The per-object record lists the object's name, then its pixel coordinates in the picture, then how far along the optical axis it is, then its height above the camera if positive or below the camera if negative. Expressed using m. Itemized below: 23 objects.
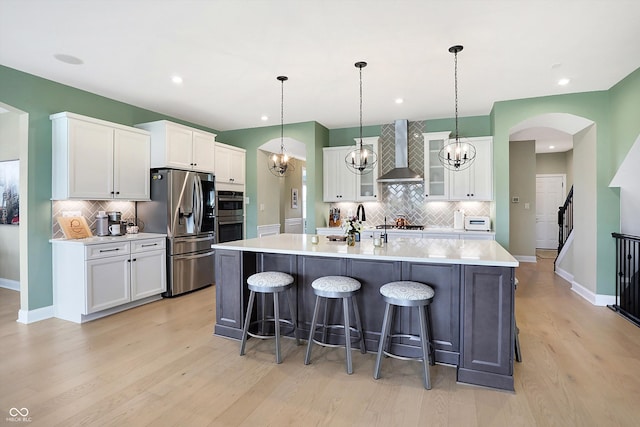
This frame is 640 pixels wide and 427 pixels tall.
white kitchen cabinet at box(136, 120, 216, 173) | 4.66 +0.94
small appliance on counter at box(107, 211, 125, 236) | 4.28 -0.19
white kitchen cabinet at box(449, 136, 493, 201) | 5.20 +0.53
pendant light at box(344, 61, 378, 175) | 5.79 +0.89
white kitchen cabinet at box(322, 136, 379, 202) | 5.91 +0.55
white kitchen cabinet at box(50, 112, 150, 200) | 3.78 +0.62
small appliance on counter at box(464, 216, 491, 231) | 5.09 -0.21
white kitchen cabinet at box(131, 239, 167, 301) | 4.16 -0.78
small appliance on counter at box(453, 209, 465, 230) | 5.42 -0.17
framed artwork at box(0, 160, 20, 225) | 5.02 +0.27
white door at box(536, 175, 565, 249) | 8.82 +0.10
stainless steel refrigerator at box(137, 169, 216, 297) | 4.64 -0.19
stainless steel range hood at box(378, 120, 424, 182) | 5.59 +0.95
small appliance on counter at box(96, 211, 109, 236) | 4.22 -0.19
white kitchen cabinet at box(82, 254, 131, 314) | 3.66 -0.86
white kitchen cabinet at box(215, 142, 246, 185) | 5.69 +0.82
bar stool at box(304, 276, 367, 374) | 2.54 -0.67
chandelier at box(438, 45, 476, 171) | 3.19 +0.87
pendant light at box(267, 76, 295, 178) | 3.89 +0.65
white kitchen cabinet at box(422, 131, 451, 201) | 5.49 +0.65
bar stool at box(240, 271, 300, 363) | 2.76 -0.66
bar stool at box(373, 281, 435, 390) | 2.33 -0.66
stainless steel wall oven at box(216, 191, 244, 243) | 5.63 -0.11
